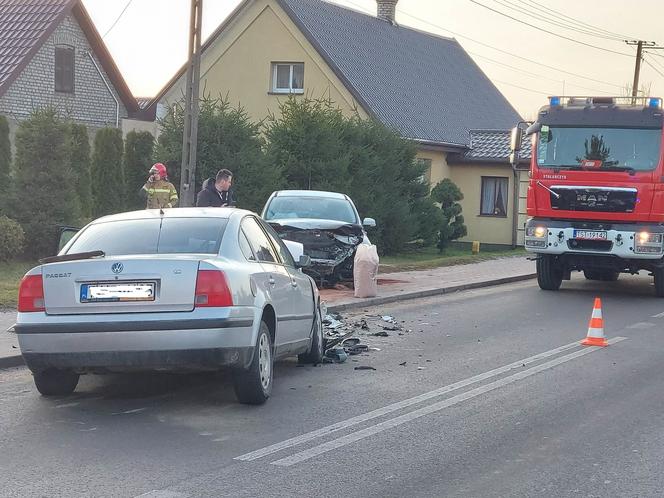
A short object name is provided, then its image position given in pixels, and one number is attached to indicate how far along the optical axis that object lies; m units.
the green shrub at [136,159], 25.55
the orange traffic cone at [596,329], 12.85
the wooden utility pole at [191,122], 19.65
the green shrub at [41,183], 19.98
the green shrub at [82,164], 23.52
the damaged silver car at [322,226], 17.94
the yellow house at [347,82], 35.03
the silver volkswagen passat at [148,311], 7.98
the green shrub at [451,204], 32.22
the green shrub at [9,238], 18.52
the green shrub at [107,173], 25.06
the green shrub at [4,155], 21.09
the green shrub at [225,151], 21.95
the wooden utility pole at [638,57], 50.91
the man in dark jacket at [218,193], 16.22
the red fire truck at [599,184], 18.70
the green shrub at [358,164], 24.98
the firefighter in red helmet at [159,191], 17.73
